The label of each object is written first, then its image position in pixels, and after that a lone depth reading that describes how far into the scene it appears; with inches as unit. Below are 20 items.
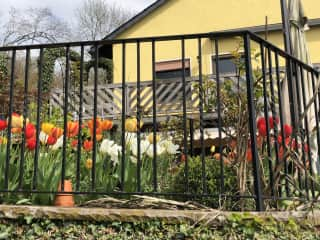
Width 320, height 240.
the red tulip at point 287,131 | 121.1
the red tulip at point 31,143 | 116.7
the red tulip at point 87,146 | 124.3
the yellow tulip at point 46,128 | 120.1
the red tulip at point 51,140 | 118.4
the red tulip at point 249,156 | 105.6
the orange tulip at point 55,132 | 119.4
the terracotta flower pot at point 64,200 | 101.1
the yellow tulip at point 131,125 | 127.7
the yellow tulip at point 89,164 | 117.9
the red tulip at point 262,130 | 110.0
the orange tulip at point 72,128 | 121.9
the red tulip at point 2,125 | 120.6
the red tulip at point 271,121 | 119.6
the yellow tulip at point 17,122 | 125.3
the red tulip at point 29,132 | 113.7
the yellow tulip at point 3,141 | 118.2
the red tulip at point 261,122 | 110.7
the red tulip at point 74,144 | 138.9
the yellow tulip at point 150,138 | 126.4
